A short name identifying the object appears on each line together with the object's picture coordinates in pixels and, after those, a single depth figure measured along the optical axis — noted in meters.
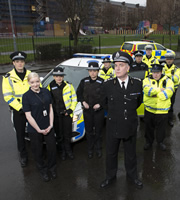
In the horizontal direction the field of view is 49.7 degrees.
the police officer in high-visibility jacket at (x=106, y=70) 5.25
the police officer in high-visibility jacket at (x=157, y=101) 3.57
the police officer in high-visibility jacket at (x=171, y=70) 4.61
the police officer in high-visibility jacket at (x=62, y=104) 3.47
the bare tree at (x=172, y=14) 19.67
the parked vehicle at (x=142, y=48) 13.45
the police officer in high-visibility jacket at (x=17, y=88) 3.29
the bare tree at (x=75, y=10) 14.82
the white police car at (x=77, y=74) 3.86
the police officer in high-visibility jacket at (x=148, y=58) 5.74
